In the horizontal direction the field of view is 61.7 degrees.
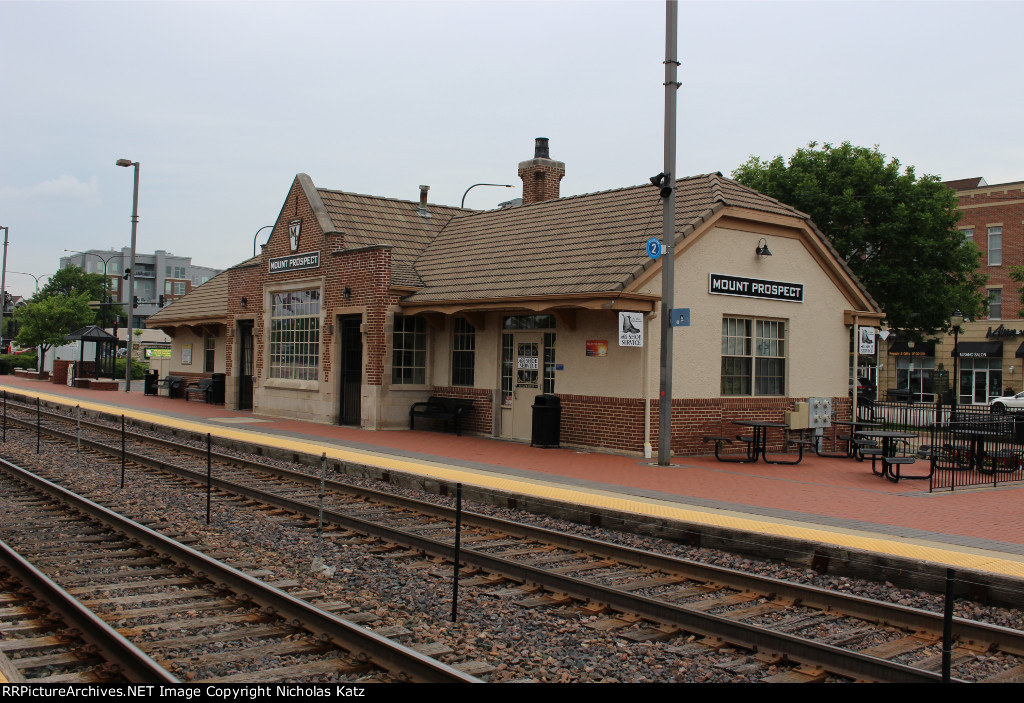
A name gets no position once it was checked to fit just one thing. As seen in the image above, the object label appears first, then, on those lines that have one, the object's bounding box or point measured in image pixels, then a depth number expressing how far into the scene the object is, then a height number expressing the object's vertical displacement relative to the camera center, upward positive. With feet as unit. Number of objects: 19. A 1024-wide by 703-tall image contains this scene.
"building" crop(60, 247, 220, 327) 400.47 +45.19
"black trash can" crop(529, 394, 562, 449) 55.31 -3.22
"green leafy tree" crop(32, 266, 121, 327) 321.11 +30.22
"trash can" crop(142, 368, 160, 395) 110.22 -2.27
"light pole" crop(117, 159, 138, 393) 111.34 +10.68
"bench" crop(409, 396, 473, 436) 63.36 -3.04
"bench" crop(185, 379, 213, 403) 95.39 -2.78
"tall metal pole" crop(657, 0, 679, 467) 47.37 +7.36
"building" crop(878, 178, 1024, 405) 150.00 +9.17
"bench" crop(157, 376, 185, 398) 104.63 -2.57
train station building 53.16 +4.30
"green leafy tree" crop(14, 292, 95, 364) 159.33 +7.94
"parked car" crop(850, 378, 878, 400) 88.20 -1.33
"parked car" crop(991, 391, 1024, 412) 123.72 -3.00
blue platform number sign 47.58 +7.03
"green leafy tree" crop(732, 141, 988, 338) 97.96 +17.17
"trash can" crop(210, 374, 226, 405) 94.32 -2.56
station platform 28.86 -5.31
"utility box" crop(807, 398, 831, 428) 59.00 -2.47
